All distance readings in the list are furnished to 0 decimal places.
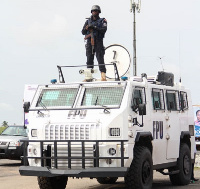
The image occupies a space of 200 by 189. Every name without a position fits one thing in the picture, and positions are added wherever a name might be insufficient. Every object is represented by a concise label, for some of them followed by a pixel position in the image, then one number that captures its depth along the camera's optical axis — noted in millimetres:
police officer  14531
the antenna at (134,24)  31250
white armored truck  12023
